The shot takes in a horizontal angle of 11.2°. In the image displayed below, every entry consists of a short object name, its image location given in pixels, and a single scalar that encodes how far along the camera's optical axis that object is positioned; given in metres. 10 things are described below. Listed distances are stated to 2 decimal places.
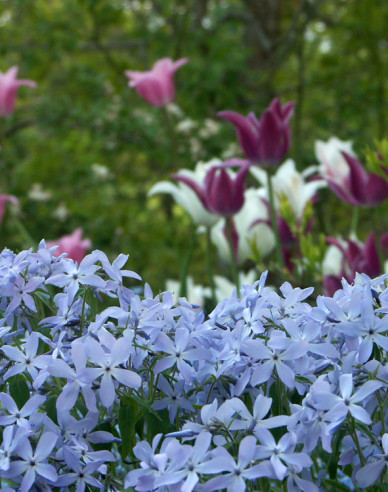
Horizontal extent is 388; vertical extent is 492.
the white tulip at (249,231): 1.63
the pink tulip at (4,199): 1.72
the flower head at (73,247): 1.69
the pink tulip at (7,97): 2.23
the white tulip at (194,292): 1.66
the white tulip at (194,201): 1.52
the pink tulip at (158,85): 2.08
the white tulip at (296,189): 1.58
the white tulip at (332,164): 1.52
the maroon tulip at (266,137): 1.39
